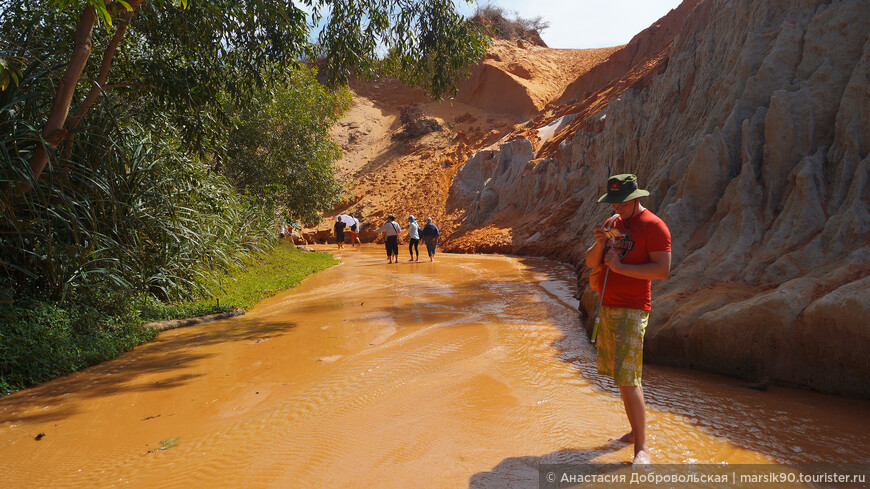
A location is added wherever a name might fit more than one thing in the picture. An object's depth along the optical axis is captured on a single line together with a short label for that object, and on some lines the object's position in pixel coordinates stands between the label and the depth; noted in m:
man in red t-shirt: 3.08
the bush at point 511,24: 43.72
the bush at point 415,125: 37.44
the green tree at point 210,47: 6.01
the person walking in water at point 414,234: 17.07
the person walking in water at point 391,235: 16.14
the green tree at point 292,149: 15.83
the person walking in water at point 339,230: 24.44
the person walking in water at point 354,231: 27.38
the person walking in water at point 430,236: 17.17
